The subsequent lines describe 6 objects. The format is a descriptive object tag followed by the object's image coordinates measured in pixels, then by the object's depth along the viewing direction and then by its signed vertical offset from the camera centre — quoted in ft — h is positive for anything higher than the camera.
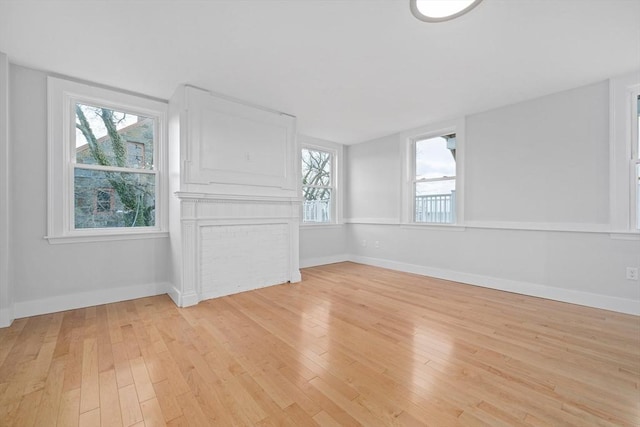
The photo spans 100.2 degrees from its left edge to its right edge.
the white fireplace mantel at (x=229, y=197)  9.66 +0.63
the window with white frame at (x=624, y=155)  8.80 +1.89
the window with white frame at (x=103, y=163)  8.91 +1.85
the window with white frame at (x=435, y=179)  13.46 +1.72
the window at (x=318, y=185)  16.47 +1.74
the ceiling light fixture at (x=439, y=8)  5.76 +4.52
